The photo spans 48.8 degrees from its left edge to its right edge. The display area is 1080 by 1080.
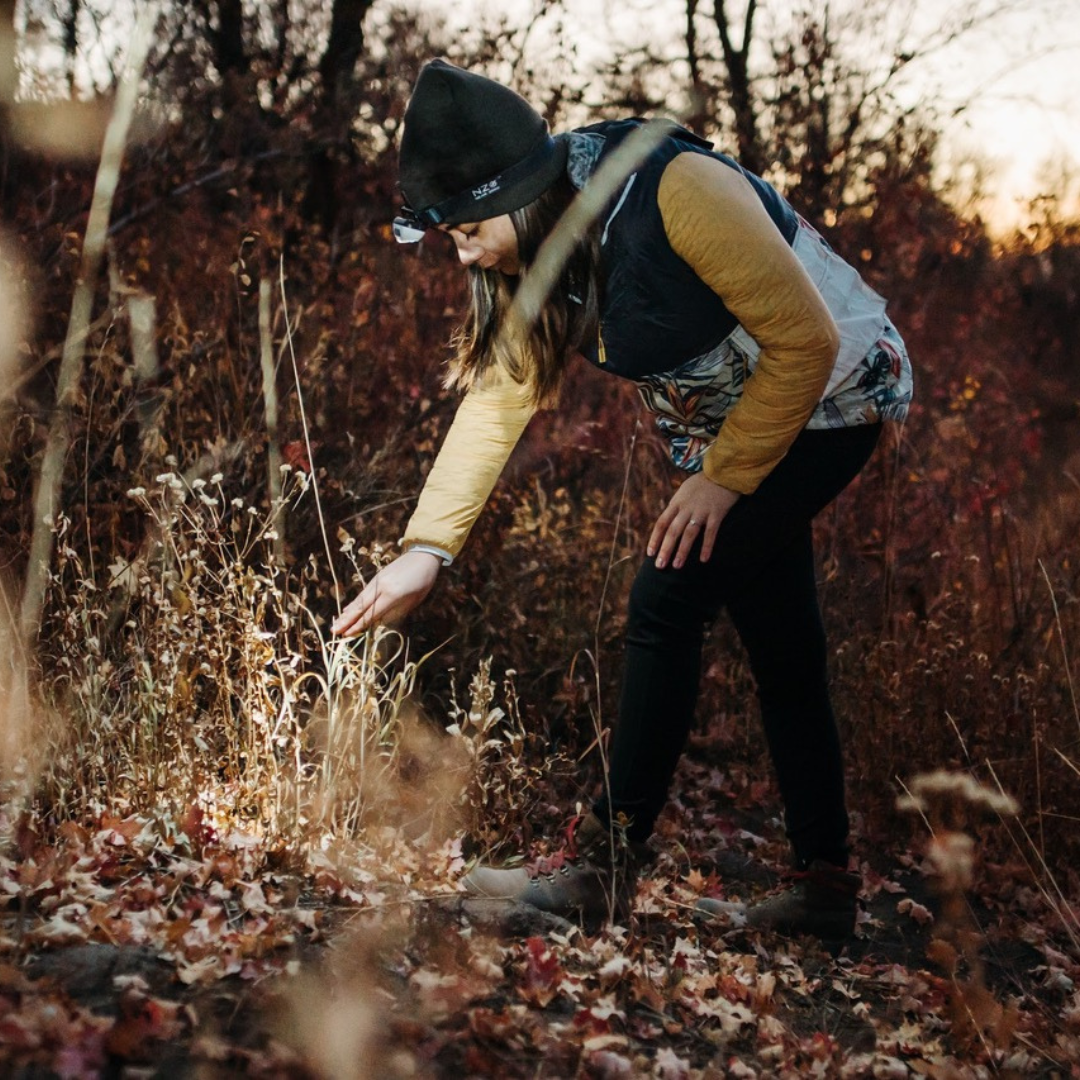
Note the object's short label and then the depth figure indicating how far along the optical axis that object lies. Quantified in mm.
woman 2197
